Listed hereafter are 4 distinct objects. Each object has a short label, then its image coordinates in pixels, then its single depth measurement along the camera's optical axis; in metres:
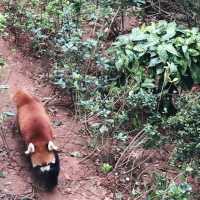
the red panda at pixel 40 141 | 6.07
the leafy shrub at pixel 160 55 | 7.08
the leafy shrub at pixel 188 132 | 6.01
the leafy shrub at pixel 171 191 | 5.40
